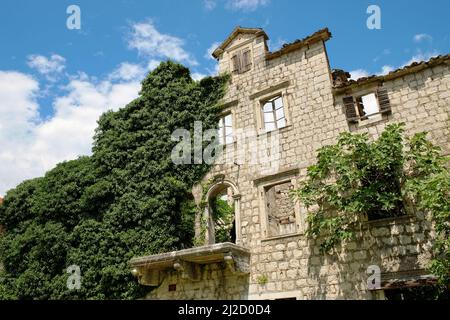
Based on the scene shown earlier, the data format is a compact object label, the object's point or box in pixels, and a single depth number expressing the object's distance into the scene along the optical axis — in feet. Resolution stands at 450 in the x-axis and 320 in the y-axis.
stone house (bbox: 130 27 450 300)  28.94
